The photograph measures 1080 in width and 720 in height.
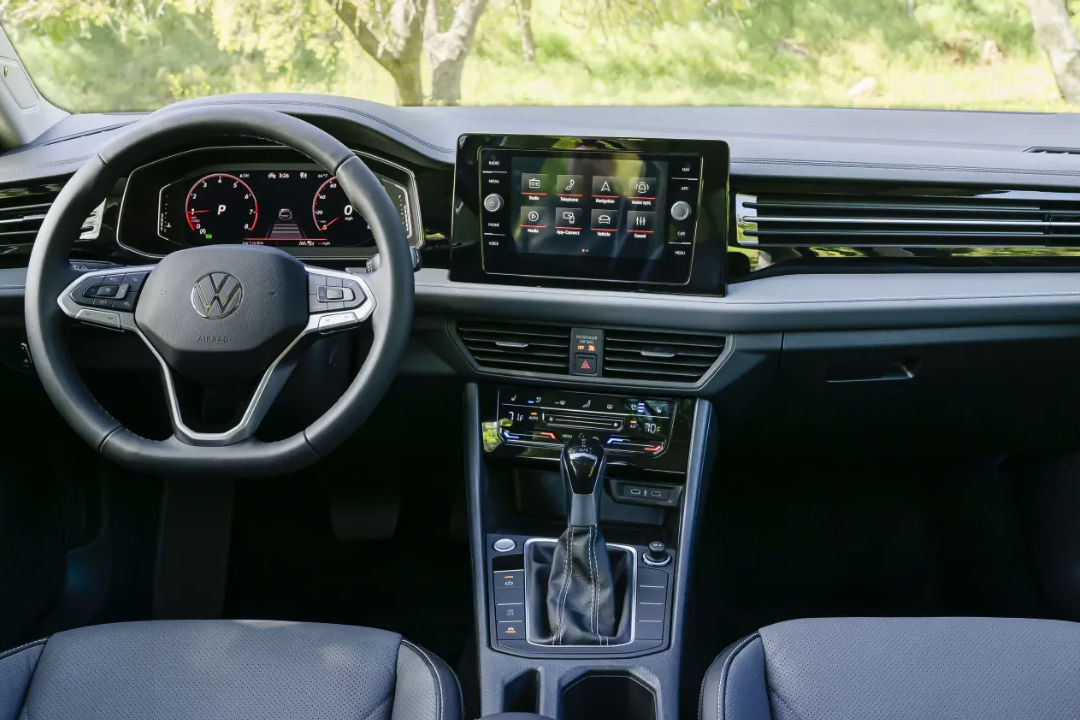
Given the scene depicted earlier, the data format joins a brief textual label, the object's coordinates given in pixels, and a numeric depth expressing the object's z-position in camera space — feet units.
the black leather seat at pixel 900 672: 4.28
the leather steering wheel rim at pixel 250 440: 4.72
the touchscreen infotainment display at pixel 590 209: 5.56
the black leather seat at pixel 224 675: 4.34
